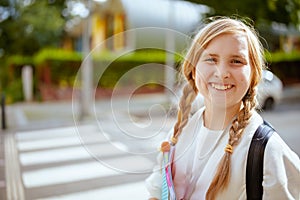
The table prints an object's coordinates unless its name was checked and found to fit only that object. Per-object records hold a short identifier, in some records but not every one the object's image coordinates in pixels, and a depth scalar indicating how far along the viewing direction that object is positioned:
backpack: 0.80
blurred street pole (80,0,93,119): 6.63
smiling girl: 0.80
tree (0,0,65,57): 12.30
